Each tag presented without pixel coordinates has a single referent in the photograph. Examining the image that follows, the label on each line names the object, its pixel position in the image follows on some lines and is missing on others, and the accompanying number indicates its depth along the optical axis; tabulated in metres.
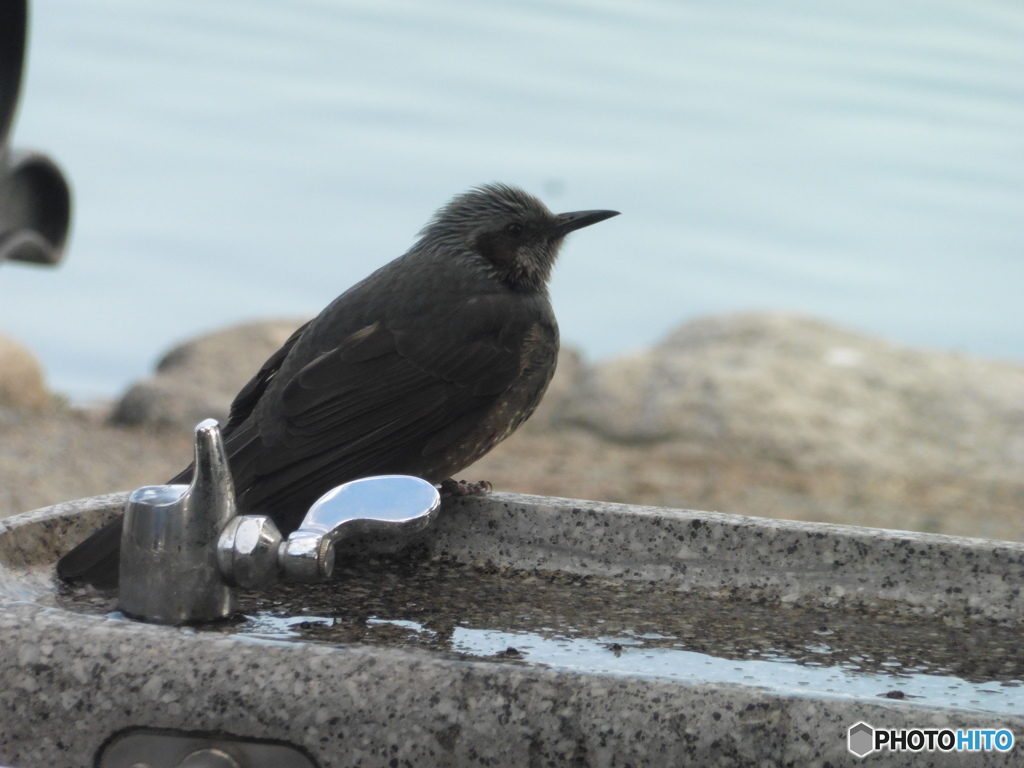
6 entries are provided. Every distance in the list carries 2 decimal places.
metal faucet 4.52
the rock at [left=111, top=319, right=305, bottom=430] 19.73
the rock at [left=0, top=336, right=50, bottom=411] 19.27
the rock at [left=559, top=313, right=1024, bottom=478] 19.03
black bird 6.56
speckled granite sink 3.95
